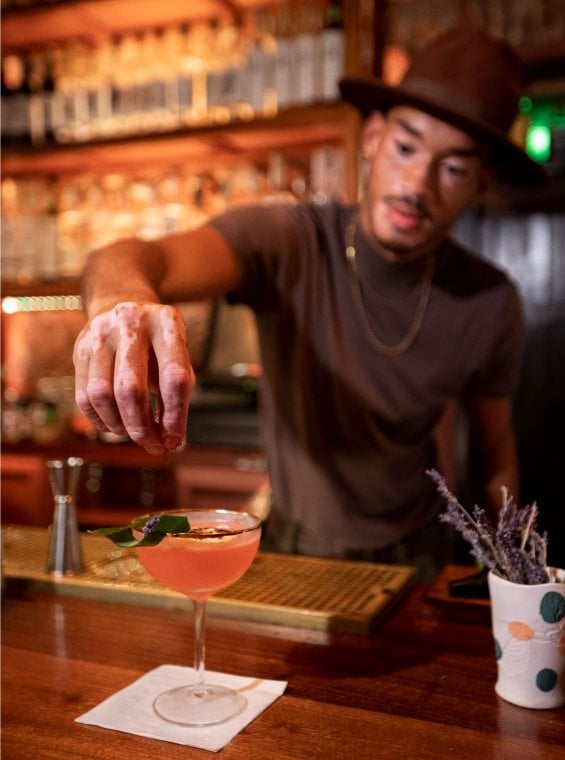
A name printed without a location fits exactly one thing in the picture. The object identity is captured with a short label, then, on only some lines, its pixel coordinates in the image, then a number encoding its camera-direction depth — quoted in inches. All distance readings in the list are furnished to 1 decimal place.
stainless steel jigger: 49.0
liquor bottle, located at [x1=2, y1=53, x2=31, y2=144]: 139.2
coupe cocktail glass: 32.5
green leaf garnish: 32.3
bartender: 62.2
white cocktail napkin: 30.6
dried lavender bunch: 33.8
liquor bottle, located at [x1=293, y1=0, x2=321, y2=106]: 116.0
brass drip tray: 42.3
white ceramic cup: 32.9
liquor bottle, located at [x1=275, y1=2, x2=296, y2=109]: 117.8
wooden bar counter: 30.0
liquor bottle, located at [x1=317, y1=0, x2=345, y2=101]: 113.6
